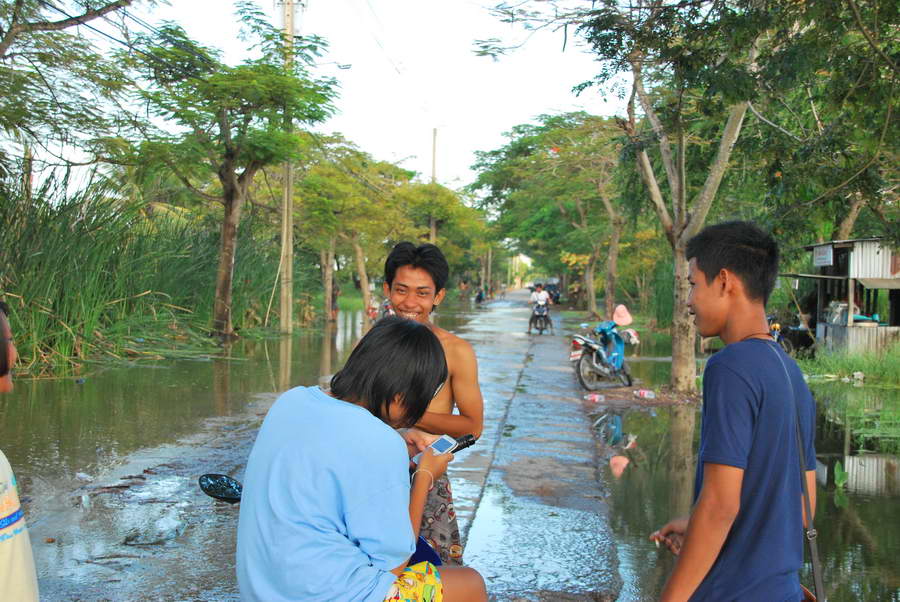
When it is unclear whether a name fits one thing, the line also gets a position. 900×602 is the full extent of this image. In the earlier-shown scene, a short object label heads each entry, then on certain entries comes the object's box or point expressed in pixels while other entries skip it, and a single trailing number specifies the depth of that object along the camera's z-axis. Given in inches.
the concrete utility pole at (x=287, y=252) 691.1
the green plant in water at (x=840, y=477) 267.0
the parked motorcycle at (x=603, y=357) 469.1
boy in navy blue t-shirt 81.6
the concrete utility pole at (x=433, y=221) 1562.1
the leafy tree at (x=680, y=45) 236.2
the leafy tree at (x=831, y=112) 236.2
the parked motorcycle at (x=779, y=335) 606.2
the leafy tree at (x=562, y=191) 748.6
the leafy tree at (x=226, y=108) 532.1
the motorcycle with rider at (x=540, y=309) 920.3
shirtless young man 118.1
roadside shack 574.6
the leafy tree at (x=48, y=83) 396.8
